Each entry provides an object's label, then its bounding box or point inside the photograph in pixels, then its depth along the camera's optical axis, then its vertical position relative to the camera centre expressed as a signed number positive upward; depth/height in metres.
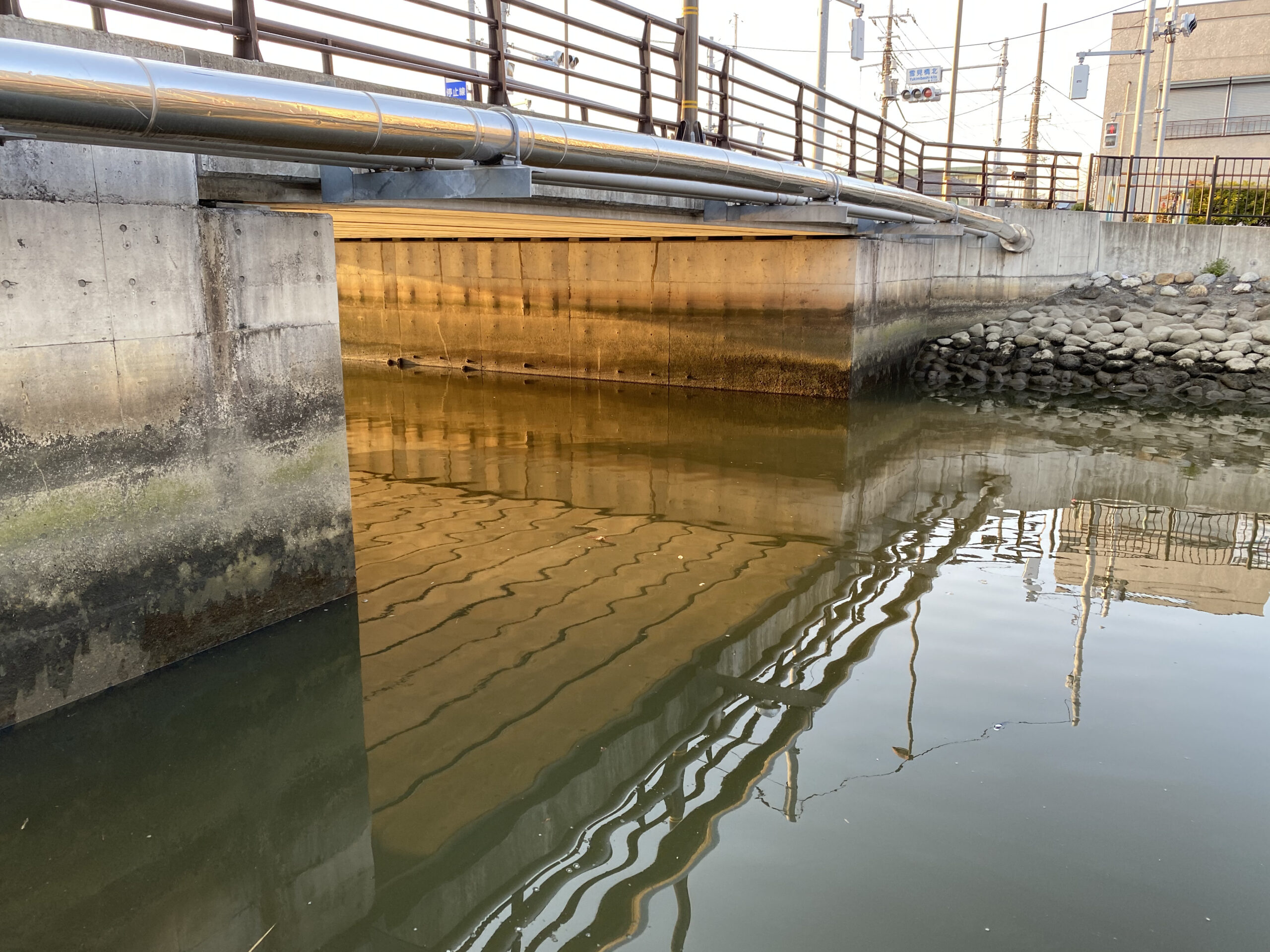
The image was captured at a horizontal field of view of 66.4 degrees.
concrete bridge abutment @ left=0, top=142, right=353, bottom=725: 4.71 -0.79
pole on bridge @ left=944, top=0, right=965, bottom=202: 30.36 +6.34
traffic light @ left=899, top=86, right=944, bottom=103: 27.14 +4.89
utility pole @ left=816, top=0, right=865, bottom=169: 17.39 +3.82
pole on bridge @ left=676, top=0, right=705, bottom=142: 9.30 +1.82
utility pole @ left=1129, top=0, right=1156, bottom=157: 23.62 +5.12
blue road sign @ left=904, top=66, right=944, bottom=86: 27.16 +5.43
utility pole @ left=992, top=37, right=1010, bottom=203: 40.53 +7.98
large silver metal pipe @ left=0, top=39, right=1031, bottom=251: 3.67 +0.73
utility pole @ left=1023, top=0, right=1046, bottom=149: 42.28 +7.04
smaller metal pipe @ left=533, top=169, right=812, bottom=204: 6.95 +0.68
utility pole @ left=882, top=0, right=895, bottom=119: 35.78 +8.01
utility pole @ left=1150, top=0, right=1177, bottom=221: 24.31 +4.62
